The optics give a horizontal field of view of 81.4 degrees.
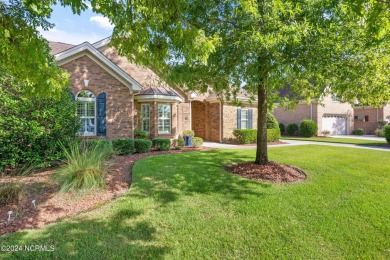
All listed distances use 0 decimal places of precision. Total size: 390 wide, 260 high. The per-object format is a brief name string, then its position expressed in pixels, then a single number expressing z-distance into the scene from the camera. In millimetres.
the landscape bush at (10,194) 5320
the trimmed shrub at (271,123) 19734
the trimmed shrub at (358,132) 27981
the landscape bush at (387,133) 17125
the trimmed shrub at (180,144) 14289
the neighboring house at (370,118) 29219
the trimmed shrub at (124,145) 11391
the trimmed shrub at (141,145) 12094
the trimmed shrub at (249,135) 17588
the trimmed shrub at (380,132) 24941
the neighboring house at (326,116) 25797
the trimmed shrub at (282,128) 28005
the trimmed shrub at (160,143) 13148
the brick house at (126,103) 11758
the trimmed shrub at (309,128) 24047
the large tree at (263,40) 4363
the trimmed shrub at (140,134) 13671
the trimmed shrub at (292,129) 26188
